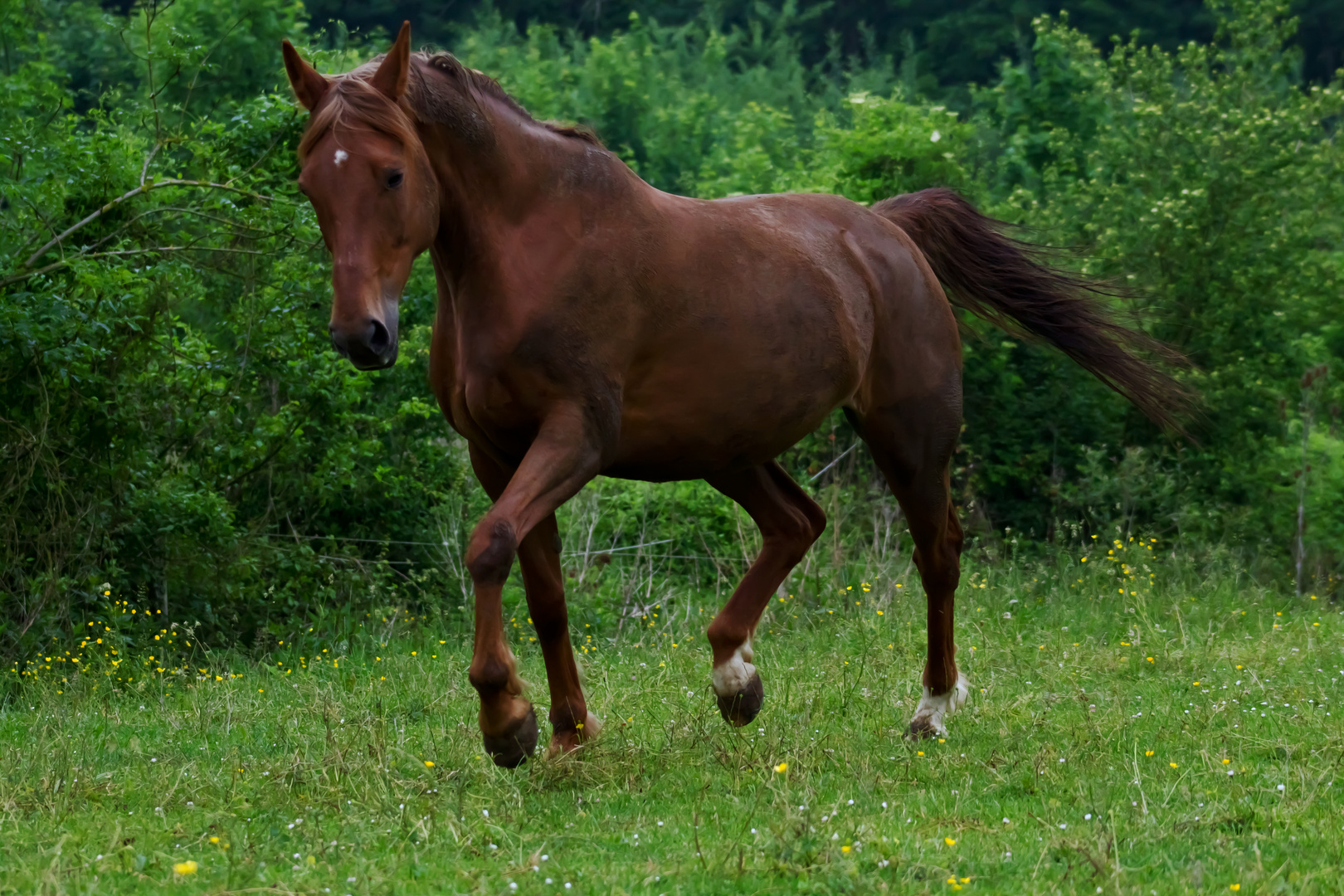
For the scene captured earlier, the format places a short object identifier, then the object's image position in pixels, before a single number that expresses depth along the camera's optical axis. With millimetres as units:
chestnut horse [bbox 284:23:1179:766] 8797
